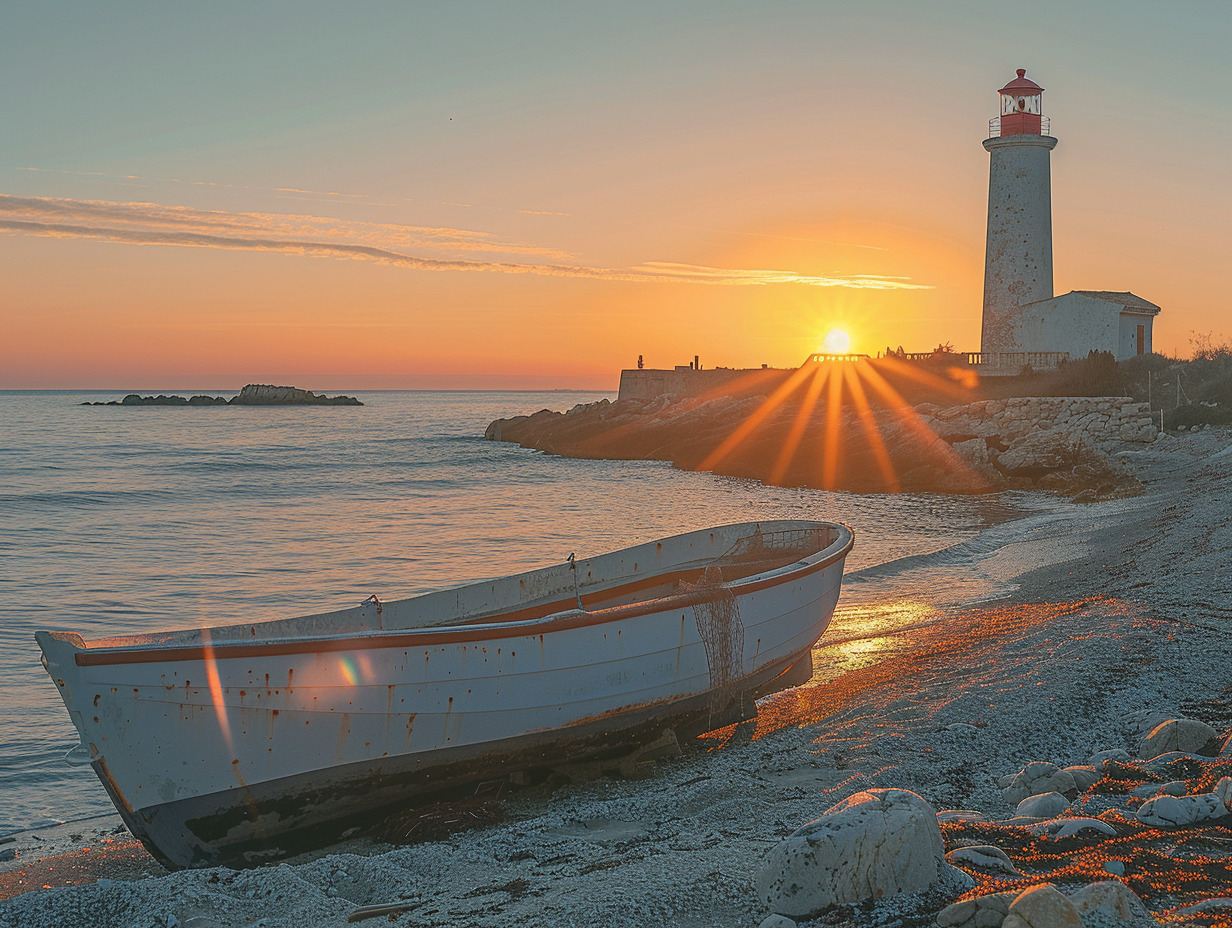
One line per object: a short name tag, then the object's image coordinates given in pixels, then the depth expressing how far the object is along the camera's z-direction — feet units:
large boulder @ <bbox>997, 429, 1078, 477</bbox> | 86.84
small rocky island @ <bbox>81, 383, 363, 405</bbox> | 437.58
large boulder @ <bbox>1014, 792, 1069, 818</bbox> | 14.74
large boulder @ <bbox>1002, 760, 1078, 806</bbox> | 16.02
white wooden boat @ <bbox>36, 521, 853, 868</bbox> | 17.31
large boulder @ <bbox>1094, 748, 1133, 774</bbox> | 17.28
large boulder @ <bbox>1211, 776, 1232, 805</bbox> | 13.47
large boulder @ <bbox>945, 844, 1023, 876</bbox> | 12.15
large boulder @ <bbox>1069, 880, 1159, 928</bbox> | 9.98
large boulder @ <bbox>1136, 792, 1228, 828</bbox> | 13.30
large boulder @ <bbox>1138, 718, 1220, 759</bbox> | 17.33
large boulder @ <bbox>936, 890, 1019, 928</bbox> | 10.34
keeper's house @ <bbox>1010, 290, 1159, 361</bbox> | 114.32
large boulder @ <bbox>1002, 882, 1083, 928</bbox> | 9.59
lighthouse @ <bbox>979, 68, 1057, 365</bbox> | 114.73
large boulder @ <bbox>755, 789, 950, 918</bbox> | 11.74
